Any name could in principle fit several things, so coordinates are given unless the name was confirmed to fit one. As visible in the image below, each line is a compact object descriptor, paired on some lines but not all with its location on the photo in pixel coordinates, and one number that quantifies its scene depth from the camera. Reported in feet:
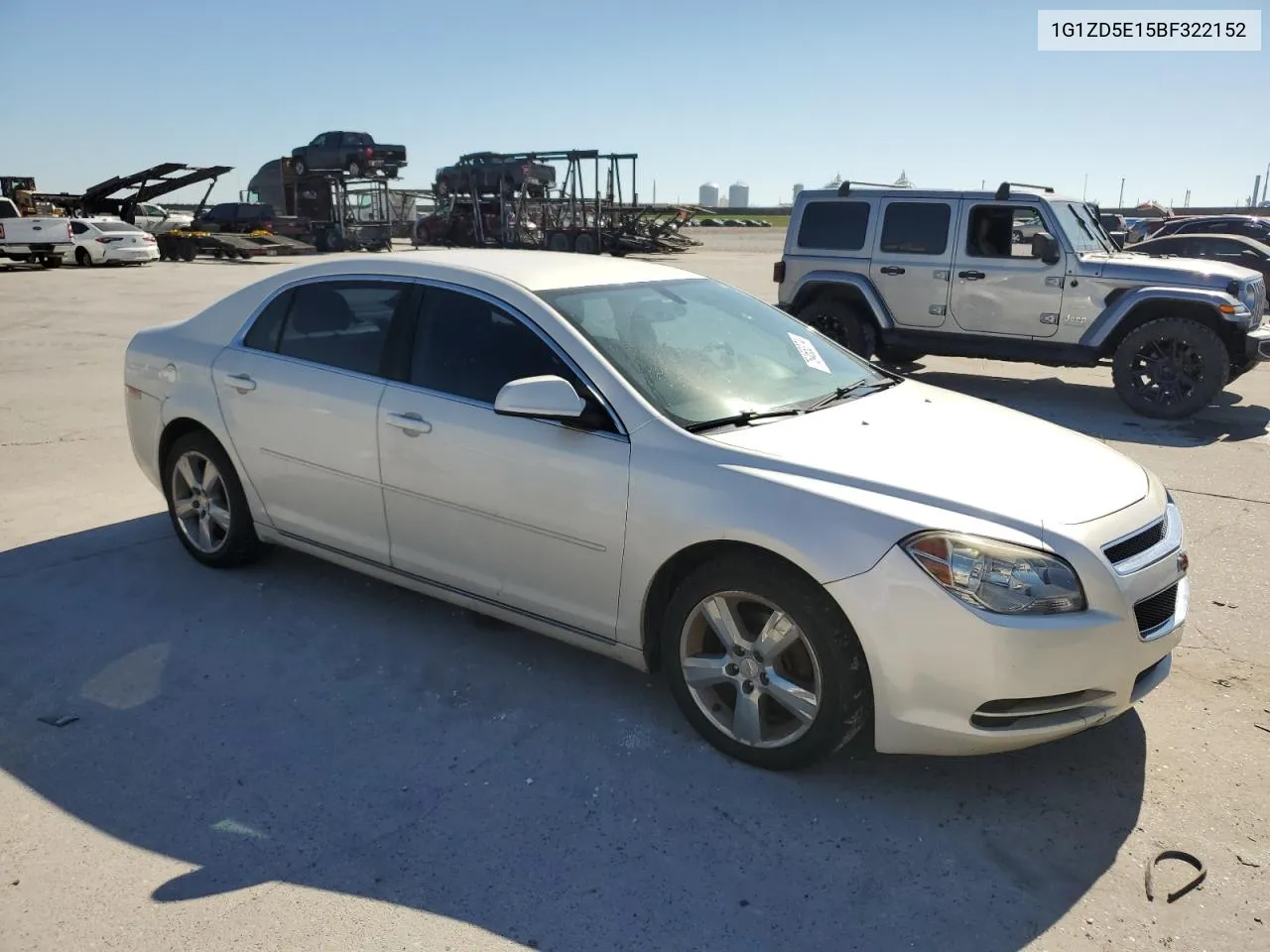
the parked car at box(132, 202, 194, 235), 127.13
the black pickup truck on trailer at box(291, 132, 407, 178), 119.75
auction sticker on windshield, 13.83
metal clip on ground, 8.82
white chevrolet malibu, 9.41
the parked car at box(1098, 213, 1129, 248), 36.04
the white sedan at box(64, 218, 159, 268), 92.12
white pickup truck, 89.15
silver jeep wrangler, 29.60
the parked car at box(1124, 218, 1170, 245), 76.41
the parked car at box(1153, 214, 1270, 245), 60.23
